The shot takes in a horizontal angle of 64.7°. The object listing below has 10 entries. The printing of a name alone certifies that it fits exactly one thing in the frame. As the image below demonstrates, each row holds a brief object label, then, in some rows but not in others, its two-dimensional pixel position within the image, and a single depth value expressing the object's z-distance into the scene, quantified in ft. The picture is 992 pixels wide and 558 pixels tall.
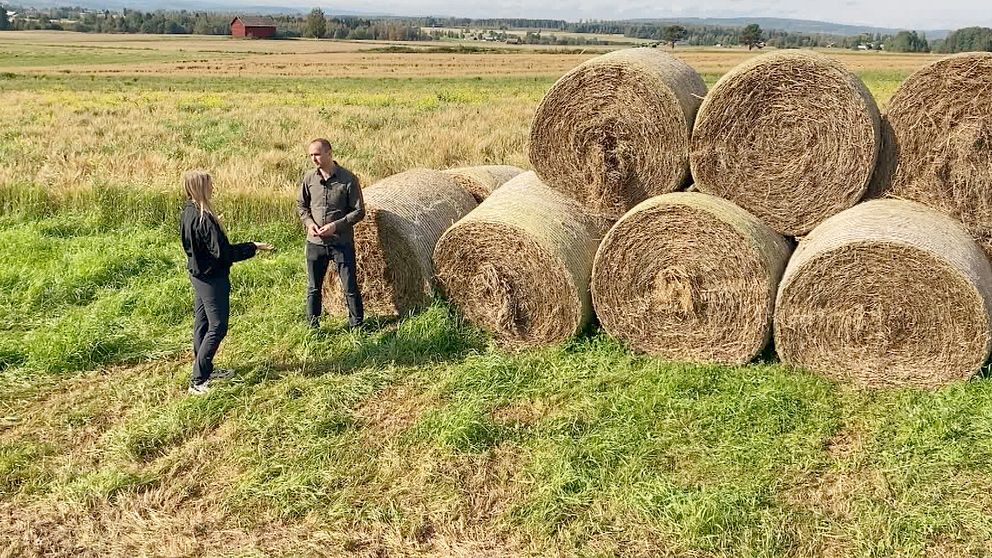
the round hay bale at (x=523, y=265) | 20.81
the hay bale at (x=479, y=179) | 27.89
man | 21.58
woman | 18.16
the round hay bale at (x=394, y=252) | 23.20
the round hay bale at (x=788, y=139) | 18.99
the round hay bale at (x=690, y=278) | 19.20
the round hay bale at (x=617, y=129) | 20.52
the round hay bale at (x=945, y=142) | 18.78
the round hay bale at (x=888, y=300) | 17.49
